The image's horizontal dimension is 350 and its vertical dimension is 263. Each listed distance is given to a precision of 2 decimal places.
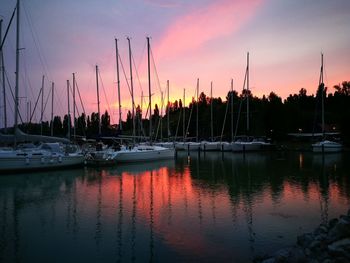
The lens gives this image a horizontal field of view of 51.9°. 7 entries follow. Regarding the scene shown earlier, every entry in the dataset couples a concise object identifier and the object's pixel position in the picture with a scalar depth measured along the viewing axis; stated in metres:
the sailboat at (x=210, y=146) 76.00
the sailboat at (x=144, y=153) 45.03
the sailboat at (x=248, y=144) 68.38
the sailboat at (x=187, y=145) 79.69
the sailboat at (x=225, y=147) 71.40
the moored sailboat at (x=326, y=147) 61.38
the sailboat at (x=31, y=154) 34.12
